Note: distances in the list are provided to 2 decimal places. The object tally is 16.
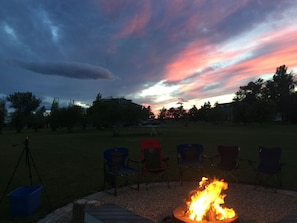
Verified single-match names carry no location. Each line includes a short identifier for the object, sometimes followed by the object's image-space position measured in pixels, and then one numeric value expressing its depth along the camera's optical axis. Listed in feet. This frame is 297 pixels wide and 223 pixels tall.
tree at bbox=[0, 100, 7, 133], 139.39
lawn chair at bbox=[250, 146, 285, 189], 19.34
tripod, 15.71
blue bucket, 14.52
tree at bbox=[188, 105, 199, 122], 286.66
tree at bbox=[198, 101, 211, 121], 273.54
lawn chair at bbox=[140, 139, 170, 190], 21.21
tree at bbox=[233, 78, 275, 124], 159.22
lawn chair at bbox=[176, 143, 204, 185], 22.82
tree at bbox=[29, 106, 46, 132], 162.24
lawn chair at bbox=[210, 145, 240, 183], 20.84
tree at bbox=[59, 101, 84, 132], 133.18
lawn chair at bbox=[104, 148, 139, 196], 18.94
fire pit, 12.33
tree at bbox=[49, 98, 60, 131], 137.65
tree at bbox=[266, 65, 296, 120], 207.41
